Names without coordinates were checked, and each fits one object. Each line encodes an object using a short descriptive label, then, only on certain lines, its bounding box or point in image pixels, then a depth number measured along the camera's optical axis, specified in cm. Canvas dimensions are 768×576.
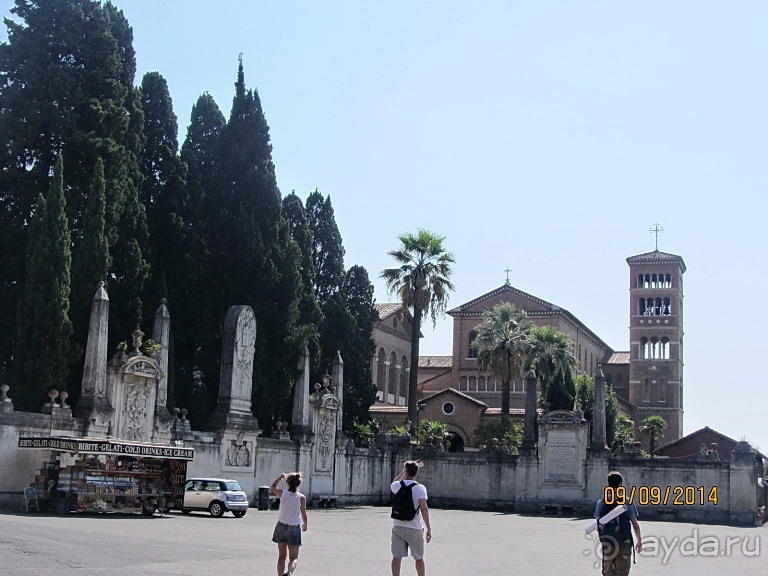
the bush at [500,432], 5109
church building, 7606
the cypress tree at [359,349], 4866
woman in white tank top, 1201
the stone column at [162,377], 2839
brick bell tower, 8856
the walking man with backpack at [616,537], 1062
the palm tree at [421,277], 4981
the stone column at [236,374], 3144
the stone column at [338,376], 4003
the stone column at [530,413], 4075
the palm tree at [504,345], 5538
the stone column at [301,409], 3592
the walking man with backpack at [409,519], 1115
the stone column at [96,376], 2583
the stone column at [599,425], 3891
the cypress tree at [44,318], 2688
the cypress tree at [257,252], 3712
